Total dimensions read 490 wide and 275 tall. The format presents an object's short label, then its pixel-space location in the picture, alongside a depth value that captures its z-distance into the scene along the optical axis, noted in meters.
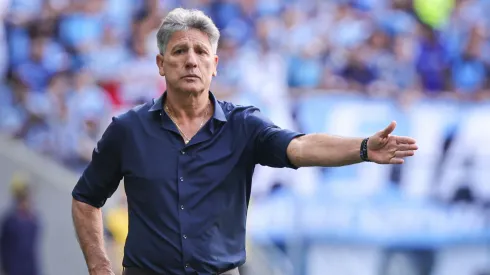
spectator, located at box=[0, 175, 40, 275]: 27.58
